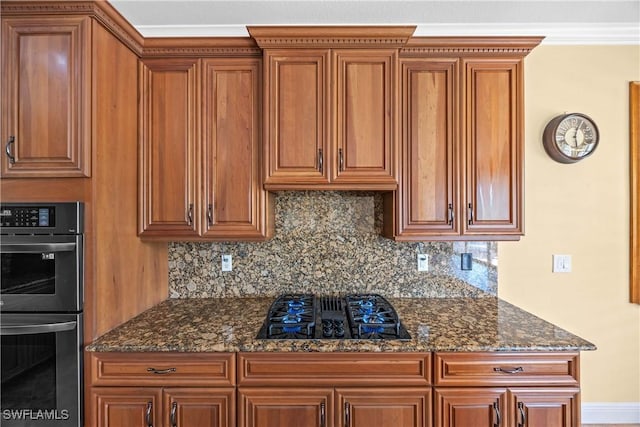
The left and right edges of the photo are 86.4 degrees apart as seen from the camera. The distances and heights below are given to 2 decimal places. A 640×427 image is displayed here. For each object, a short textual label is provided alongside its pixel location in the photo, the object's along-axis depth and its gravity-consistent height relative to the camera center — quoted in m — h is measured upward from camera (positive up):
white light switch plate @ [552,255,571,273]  2.36 -0.36
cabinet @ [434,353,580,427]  1.54 -0.82
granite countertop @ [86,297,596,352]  1.53 -0.59
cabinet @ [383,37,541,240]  1.96 +0.39
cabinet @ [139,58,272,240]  1.98 +0.38
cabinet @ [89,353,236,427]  1.54 -0.81
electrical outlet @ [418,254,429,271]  2.30 -0.35
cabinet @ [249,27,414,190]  1.92 +0.55
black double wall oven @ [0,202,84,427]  1.51 -0.45
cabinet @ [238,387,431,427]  1.53 -0.88
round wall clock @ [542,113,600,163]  2.28 +0.51
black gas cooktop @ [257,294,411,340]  1.63 -0.56
